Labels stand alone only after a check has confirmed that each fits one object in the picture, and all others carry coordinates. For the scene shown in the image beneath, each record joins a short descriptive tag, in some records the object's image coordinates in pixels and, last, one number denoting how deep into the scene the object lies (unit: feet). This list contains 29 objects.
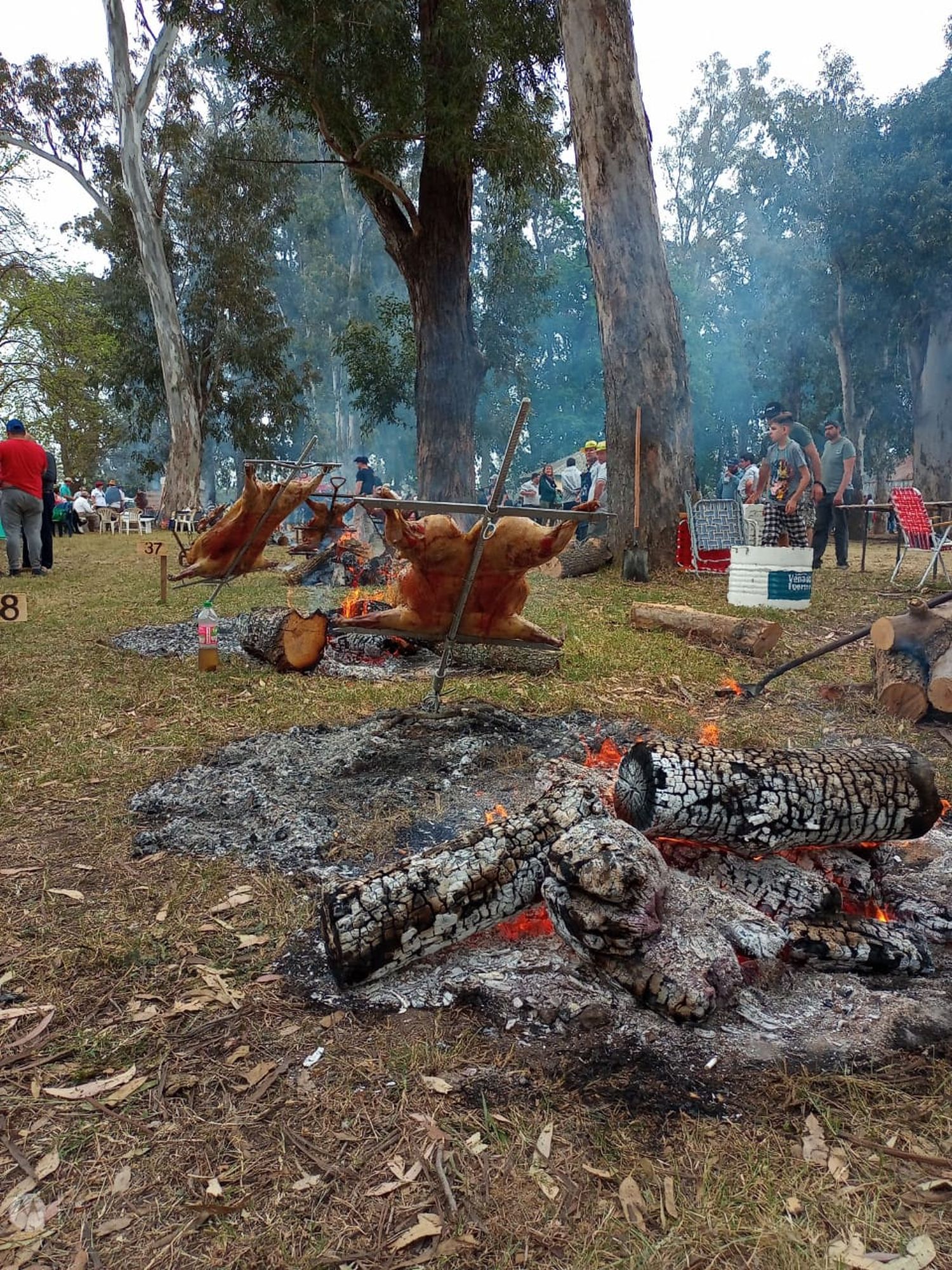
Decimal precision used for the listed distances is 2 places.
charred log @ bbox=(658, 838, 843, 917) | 8.48
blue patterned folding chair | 35.55
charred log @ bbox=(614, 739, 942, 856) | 8.53
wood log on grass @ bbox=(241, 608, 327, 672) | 20.49
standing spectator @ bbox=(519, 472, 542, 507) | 66.13
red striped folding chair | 32.04
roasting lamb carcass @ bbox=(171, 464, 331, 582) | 22.84
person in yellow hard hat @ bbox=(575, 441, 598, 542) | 49.93
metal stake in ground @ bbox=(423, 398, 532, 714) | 10.59
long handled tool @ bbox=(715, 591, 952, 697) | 15.08
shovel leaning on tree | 34.65
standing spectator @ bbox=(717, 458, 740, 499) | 67.77
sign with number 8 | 17.90
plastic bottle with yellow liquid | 20.04
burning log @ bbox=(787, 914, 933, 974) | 7.94
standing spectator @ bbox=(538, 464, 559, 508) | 63.57
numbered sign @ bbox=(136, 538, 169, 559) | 30.89
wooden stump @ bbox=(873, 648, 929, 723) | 16.49
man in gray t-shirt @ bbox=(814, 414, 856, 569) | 36.94
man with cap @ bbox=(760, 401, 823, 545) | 31.80
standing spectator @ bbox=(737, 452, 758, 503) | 55.42
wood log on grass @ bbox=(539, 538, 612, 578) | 37.35
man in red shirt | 38.19
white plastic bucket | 28.09
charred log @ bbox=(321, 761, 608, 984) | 7.79
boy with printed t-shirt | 31.89
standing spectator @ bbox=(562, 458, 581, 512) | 67.92
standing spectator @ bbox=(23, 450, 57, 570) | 44.47
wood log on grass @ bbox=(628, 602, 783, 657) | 22.27
